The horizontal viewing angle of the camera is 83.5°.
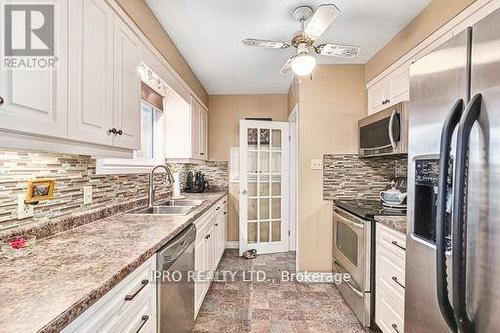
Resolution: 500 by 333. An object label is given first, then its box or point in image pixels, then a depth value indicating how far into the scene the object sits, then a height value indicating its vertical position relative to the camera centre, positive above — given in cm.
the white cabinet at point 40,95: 87 +24
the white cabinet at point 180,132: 335 +39
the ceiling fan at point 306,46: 191 +90
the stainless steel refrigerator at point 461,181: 78 -5
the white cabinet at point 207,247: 226 -80
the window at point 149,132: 301 +37
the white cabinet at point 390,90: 238 +72
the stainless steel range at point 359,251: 220 -74
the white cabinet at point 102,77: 120 +44
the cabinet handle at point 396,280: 180 -77
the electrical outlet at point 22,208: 122 -20
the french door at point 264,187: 407 -33
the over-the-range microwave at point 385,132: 218 +30
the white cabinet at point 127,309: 81 -50
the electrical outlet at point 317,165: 321 +0
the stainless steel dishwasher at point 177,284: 140 -68
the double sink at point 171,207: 235 -39
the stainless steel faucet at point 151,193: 241 -25
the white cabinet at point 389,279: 181 -80
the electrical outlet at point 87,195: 170 -19
